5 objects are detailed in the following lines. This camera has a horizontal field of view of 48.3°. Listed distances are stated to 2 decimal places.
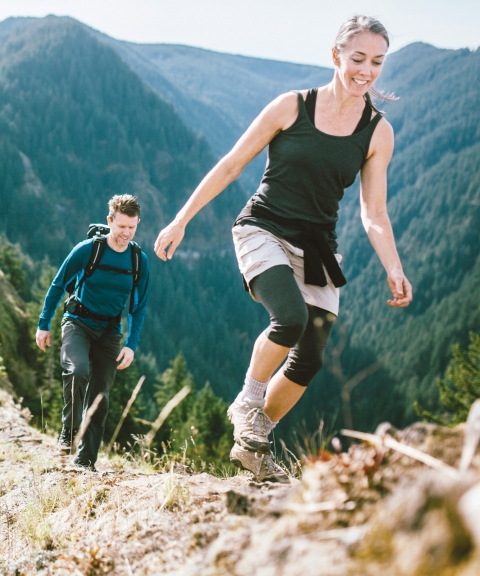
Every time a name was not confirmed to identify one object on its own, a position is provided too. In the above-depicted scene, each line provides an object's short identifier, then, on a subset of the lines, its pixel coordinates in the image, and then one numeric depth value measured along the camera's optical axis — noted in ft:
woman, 9.24
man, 14.58
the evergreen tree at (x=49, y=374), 73.36
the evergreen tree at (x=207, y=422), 96.07
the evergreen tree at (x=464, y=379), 98.02
